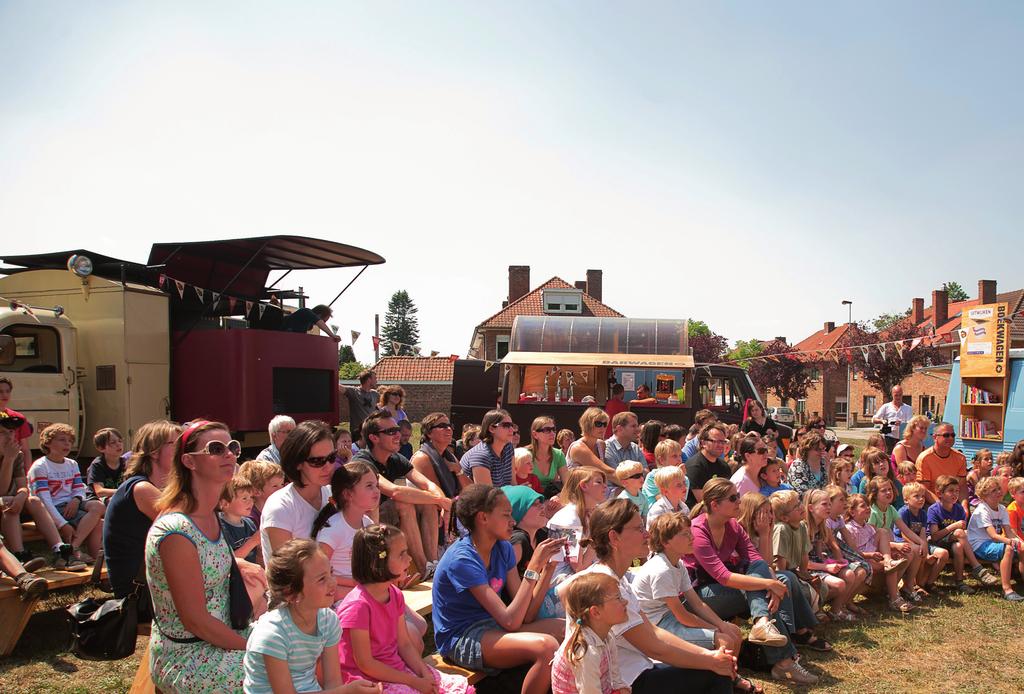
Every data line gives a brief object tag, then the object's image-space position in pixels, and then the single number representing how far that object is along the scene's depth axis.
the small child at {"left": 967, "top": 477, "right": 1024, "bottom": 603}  7.32
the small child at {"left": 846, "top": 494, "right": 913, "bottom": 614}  6.72
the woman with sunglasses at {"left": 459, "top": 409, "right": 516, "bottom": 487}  6.71
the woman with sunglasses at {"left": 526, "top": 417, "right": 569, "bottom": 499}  7.18
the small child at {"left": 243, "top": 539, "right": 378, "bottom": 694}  2.87
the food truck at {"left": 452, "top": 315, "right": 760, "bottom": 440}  13.98
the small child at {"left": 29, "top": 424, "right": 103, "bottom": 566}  6.14
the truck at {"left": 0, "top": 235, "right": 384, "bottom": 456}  9.16
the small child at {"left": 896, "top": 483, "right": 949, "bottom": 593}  7.25
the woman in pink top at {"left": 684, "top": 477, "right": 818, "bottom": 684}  5.12
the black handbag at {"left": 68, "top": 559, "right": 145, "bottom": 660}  3.32
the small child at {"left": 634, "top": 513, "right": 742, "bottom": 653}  4.53
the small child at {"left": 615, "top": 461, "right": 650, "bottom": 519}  6.48
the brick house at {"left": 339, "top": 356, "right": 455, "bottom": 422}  39.16
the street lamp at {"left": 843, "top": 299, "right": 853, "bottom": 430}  43.41
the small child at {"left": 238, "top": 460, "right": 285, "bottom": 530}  5.23
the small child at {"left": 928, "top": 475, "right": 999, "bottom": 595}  7.39
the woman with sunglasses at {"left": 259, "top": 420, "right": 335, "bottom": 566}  4.13
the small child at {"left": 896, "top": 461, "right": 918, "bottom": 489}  7.97
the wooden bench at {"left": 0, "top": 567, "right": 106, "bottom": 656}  4.79
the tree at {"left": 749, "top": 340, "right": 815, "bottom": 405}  50.00
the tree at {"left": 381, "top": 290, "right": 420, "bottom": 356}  114.25
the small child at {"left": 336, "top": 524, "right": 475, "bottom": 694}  3.36
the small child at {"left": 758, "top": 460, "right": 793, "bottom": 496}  6.93
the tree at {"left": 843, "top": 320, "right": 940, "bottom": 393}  40.72
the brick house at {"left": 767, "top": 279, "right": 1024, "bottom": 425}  44.67
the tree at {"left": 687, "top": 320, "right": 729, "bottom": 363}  51.59
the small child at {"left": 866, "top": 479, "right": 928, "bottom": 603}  6.95
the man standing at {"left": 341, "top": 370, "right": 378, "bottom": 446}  11.05
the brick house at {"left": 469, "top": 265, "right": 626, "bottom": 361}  42.84
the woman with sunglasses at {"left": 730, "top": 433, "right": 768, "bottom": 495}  6.85
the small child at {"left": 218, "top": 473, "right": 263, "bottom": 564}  4.65
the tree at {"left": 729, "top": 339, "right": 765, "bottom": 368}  75.17
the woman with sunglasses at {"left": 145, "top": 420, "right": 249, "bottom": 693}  2.96
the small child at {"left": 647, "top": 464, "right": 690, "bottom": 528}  5.86
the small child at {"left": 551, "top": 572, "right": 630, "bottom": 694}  3.45
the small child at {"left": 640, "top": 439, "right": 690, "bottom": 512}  7.36
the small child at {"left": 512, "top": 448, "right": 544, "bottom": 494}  6.90
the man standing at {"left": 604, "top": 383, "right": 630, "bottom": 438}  12.83
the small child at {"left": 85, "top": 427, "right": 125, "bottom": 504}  6.36
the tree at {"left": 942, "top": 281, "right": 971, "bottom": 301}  95.62
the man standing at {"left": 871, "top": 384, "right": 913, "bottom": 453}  12.80
